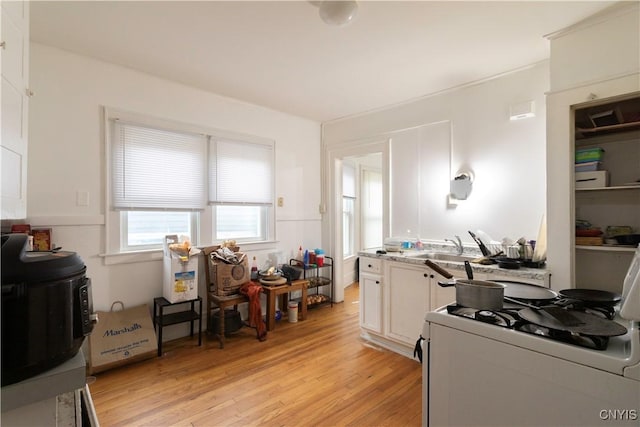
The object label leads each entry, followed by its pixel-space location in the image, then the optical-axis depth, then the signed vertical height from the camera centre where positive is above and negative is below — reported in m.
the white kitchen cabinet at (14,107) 1.25 +0.52
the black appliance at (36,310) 0.79 -0.27
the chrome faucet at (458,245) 2.95 -0.31
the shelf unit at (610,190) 2.04 +0.18
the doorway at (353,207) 4.29 +0.14
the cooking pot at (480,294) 1.17 -0.33
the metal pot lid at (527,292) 1.25 -0.35
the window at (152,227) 2.81 -0.11
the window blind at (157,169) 2.71 +0.47
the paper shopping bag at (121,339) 2.38 -1.05
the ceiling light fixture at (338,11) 1.76 +1.26
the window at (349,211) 5.18 +0.07
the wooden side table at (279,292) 3.21 -0.90
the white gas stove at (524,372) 0.81 -0.51
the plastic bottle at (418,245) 3.25 -0.34
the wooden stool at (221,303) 2.88 -0.89
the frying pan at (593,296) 1.19 -0.35
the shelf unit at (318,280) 3.97 -0.92
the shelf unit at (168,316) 2.66 -0.97
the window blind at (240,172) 3.31 +0.52
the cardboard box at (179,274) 2.70 -0.55
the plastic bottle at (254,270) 3.50 -0.66
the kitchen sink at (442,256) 2.85 -0.41
